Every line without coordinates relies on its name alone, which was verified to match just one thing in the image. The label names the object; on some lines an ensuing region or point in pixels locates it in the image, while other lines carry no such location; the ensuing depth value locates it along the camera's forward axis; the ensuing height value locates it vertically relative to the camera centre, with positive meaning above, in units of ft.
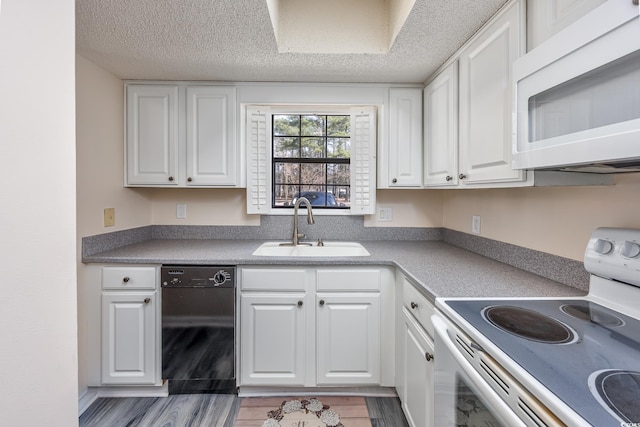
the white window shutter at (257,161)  7.30 +1.26
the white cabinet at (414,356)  4.08 -2.27
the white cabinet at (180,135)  6.81 +1.78
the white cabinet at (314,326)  5.72 -2.23
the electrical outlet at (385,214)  7.74 -0.07
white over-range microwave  2.06 +1.00
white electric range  1.85 -1.12
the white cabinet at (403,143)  6.88 +1.62
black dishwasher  5.66 -2.13
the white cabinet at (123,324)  5.70 -2.18
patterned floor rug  5.25 -3.74
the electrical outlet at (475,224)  6.16 -0.26
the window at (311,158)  7.75 +1.44
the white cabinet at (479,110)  3.85 +1.64
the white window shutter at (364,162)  7.29 +1.23
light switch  7.72 +0.02
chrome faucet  7.02 -0.18
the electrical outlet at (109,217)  6.27 -0.11
